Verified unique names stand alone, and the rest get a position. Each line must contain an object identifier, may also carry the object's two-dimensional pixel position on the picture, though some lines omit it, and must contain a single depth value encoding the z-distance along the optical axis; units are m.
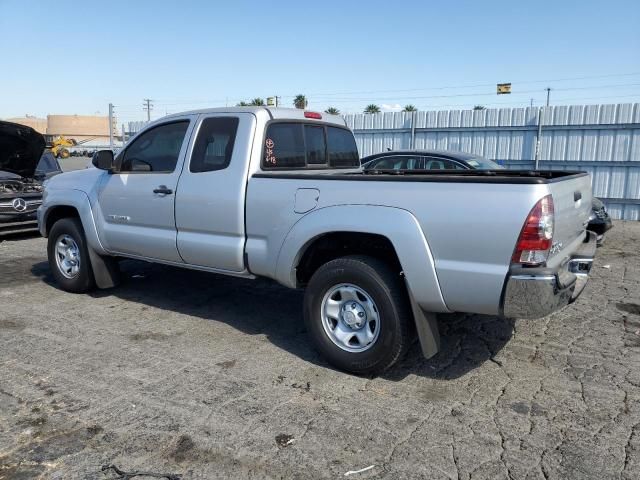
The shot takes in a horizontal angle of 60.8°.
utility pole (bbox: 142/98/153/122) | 46.14
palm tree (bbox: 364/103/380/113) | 68.50
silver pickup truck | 3.41
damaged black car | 9.13
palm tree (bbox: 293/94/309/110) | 50.29
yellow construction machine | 48.16
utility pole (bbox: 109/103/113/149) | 24.56
